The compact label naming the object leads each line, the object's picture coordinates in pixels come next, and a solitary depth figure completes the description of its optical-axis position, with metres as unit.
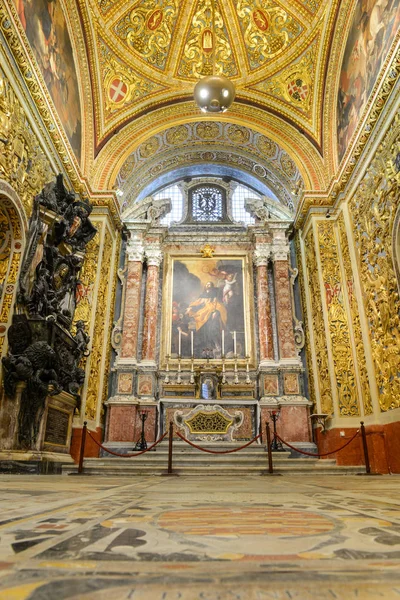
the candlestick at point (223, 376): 10.23
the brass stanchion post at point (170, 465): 5.50
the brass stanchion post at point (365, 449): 5.60
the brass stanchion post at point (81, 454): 5.54
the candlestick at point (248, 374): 10.21
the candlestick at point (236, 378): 10.19
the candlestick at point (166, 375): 10.29
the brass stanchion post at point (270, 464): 5.55
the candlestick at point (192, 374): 10.22
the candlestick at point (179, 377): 10.21
